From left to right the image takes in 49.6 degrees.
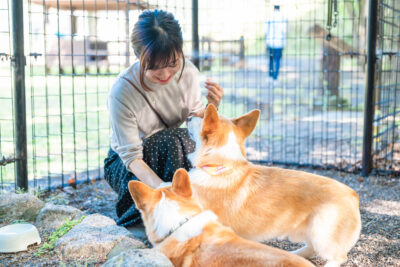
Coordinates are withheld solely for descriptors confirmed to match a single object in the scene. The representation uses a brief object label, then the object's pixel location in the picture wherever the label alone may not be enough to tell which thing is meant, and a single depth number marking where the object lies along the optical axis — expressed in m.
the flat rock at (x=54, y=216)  3.09
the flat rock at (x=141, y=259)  1.97
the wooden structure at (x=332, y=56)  6.78
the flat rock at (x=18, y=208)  3.21
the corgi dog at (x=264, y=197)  2.40
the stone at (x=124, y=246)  2.57
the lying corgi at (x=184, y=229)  1.96
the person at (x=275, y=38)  4.70
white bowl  2.65
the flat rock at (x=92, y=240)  2.58
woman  2.70
